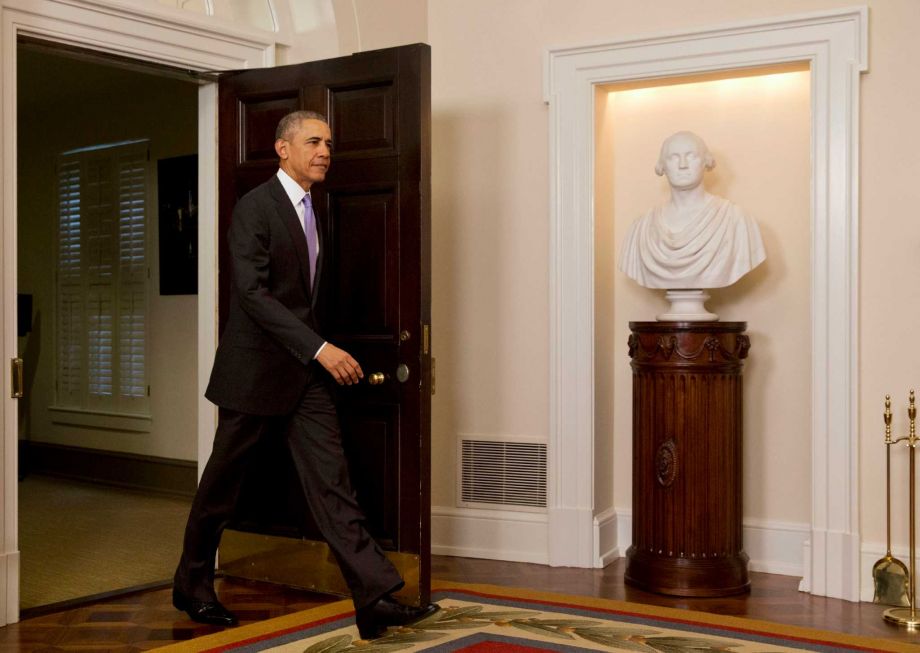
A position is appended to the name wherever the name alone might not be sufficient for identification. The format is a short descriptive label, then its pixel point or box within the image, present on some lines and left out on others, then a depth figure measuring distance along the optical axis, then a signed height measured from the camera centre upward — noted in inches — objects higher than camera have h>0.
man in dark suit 140.9 -10.0
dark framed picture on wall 271.6 +22.3
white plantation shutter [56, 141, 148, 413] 290.0 +8.9
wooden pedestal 174.2 -24.1
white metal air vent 199.2 -29.9
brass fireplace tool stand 153.6 -40.5
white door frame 151.4 +39.4
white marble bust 176.7 +13.1
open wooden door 157.9 +3.2
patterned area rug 138.2 -42.9
